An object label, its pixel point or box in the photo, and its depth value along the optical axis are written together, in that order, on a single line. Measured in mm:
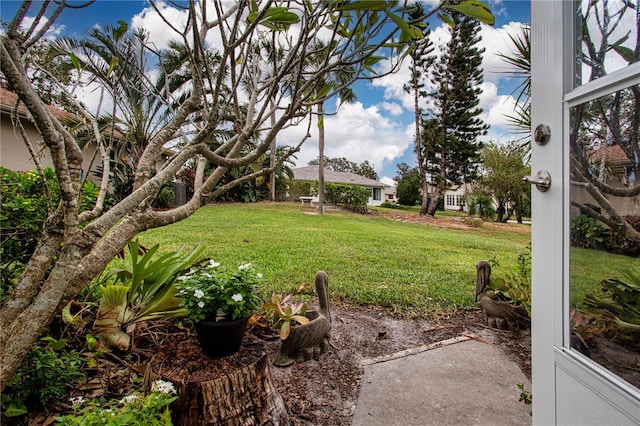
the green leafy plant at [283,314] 1941
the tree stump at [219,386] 1269
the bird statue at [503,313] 2654
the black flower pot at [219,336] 1400
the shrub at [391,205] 25812
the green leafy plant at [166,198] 9906
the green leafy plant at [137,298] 1771
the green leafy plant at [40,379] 1252
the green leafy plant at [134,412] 954
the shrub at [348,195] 14820
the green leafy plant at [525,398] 1586
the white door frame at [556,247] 917
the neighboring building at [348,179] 28444
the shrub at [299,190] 17391
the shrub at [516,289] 2604
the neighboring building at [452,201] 29469
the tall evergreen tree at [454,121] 15609
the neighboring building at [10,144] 6805
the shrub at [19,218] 1598
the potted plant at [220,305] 1429
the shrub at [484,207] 16453
